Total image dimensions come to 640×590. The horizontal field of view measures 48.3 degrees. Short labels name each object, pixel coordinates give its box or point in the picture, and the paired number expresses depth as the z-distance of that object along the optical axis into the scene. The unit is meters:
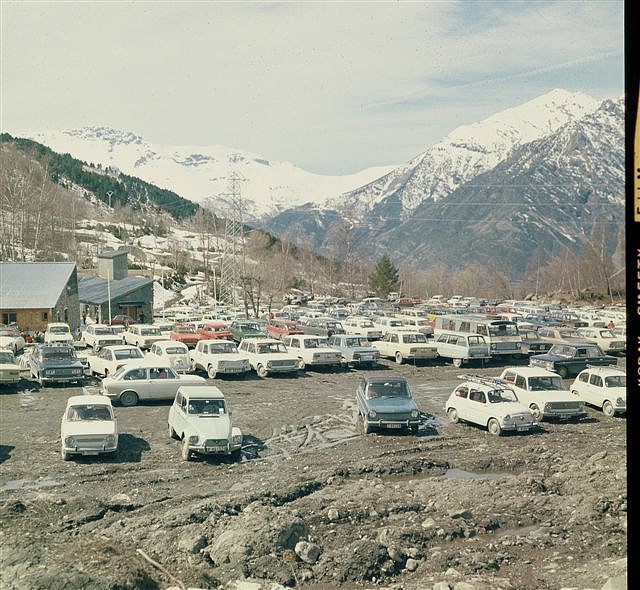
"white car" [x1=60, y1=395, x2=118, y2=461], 17.70
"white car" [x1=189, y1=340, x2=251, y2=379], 30.66
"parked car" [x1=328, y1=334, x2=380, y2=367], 34.59
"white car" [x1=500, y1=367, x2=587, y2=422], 22.80
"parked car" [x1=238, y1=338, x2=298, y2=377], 31.55
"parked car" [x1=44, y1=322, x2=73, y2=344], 41.00
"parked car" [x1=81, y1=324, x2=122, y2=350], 37.97
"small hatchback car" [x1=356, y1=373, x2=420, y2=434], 20.91
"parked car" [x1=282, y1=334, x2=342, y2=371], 33.56
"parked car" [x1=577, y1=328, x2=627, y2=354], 39.84
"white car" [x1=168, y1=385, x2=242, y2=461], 17.89
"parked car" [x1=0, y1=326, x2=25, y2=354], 39.38
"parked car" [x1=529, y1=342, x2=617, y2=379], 31.41
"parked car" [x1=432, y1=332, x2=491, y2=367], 34.91
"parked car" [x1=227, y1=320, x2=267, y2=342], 43.94
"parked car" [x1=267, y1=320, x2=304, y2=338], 44.88
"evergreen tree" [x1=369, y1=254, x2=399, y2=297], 104.62
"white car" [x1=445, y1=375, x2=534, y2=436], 20.92
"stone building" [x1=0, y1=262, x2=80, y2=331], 51.75
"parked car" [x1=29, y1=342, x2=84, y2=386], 28.70
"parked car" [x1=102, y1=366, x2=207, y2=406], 24.27
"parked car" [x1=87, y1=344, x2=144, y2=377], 29.10
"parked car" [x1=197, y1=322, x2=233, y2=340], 42.56
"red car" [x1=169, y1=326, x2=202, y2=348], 41.59
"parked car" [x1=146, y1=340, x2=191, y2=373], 30.97
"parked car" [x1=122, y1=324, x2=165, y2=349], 40.59
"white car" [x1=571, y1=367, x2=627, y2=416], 23.66
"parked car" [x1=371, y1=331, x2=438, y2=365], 35.88
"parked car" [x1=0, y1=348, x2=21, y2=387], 27.56
